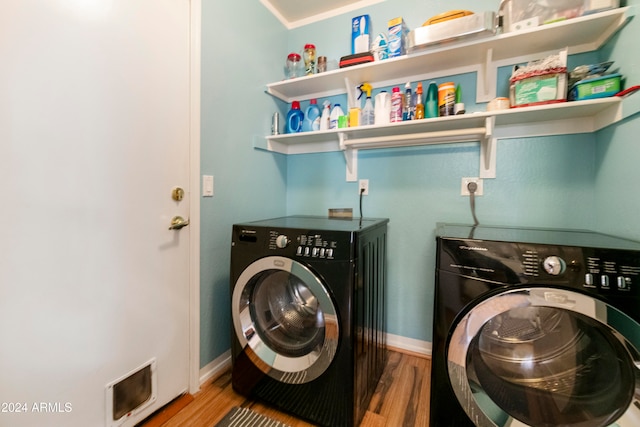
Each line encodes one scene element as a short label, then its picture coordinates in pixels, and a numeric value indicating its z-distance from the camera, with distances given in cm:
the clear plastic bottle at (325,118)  180
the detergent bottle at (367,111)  168
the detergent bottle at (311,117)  186
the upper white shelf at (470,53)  117
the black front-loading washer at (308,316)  106
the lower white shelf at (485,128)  118
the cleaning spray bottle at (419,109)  150
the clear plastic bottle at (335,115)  181
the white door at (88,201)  82
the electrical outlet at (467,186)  157
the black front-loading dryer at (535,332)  78
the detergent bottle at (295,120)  189
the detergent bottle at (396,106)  154
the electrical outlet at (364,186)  186
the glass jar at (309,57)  182
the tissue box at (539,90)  120
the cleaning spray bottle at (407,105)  153
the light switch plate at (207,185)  140
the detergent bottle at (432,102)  150
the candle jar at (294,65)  187
